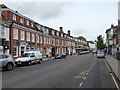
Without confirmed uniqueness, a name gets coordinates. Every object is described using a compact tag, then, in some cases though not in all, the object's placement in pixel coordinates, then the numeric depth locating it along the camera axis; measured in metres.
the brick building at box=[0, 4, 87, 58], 16.44
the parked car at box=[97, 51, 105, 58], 23.72
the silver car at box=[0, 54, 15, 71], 9.21
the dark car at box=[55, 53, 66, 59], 23.77
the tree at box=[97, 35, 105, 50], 44.97
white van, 12.23
